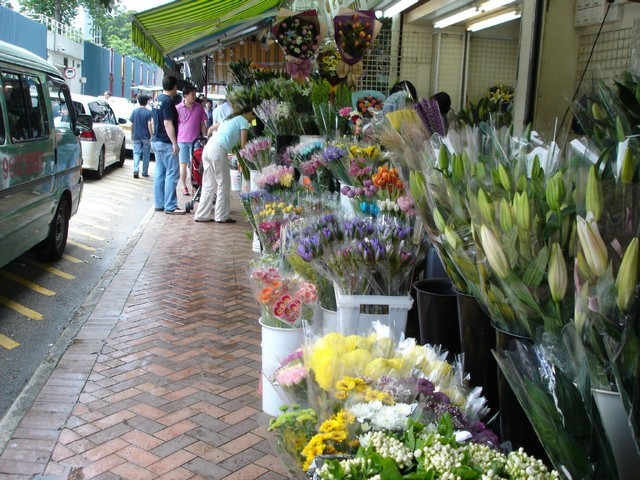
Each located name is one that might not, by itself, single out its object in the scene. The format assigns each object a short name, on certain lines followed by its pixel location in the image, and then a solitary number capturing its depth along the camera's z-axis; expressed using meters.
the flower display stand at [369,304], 3.36
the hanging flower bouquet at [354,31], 8.38
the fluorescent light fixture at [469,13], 8.86
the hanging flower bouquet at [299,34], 8.65
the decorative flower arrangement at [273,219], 4.98
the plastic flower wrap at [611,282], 1.59
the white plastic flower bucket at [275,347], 3.73
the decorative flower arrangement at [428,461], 1.66
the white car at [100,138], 15.18
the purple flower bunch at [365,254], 3.26
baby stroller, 11.71
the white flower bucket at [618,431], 1.66
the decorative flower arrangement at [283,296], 3.66
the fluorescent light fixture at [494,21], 9.47
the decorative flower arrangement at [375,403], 1.88
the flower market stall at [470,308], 1.69
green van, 6.14
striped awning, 10.11
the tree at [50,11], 29.09
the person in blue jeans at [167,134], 10.95
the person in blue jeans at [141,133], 15.21
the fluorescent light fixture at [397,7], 9.72
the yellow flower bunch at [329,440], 1.90
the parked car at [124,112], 21.66
